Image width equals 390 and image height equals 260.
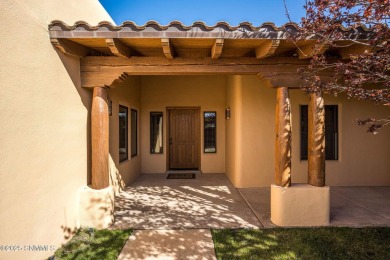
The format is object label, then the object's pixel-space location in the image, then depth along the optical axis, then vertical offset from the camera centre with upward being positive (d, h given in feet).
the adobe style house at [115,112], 8.20 +1.11
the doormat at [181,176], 23.95 -4.83
